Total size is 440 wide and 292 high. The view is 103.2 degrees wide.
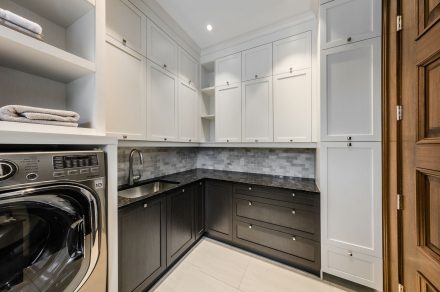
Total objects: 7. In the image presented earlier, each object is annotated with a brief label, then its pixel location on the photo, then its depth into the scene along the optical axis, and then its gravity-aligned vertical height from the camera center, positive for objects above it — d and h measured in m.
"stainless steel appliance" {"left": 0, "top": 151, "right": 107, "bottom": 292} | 0.68 -0.34
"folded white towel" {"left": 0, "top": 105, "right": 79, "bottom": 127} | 0.78 +0.15
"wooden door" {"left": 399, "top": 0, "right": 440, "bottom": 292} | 0.85 -0.01
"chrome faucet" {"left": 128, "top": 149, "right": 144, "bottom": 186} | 1.91 -0.24
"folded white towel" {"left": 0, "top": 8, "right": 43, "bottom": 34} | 0.75 +0.57
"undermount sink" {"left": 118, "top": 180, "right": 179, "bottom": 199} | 1.96 -0.51
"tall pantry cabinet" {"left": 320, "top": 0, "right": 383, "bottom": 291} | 1.46 +0.03
